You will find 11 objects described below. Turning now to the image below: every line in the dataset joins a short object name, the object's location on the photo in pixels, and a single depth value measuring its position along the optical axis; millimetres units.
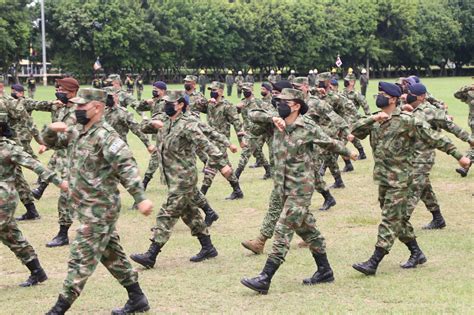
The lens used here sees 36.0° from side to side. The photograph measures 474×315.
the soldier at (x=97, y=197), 6820
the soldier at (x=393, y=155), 8367
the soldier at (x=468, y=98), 15391
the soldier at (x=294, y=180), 7820
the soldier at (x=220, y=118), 13359
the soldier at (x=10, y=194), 8039
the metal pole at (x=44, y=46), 57006
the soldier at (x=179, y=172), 9070
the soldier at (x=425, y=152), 9727
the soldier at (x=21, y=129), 12016
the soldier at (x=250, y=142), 15383
